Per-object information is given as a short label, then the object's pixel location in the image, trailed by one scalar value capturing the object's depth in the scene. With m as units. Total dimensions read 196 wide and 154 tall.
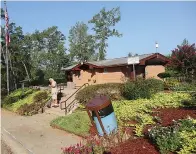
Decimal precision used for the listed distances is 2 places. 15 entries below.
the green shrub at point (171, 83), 11.41
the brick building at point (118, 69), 14.50
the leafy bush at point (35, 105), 11.29
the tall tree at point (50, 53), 31.71
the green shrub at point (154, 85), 8.94
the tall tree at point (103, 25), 34.85
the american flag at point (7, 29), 14.52
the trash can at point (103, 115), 5.14
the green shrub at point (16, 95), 14.70
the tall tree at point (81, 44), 35.05
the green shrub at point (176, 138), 3.53
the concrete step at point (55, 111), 9.96
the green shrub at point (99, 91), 9.61
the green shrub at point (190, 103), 6.09
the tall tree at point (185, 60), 13.82
